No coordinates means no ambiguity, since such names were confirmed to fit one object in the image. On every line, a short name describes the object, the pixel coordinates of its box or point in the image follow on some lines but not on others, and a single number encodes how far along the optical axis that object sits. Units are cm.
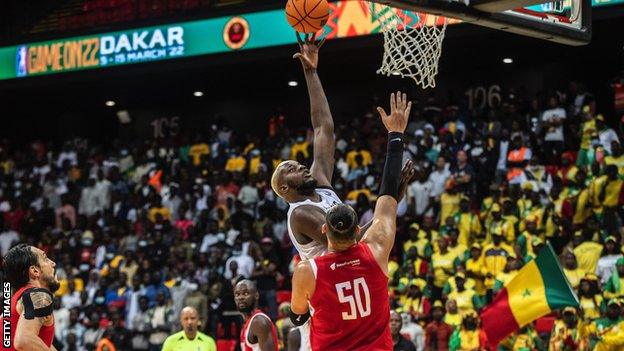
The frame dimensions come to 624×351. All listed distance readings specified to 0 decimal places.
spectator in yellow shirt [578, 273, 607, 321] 1370
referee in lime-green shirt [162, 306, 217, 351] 1156
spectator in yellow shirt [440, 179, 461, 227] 1675
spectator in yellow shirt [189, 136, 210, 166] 2174
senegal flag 1293
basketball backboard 723
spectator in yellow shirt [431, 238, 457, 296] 1542
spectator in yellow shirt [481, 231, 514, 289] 1495
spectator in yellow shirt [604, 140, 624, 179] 1566
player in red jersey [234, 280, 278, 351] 898
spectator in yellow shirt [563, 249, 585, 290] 1427
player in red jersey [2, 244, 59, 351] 636
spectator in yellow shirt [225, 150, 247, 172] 2056
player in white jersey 648
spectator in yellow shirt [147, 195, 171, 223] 2012
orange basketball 727
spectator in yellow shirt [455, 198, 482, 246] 1605
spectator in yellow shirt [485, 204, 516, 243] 1545
